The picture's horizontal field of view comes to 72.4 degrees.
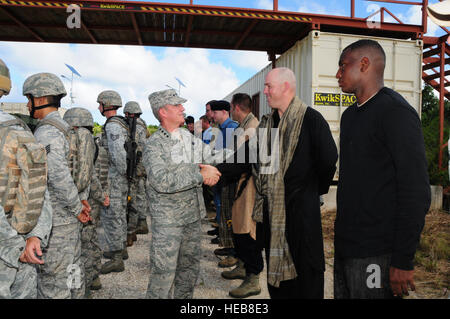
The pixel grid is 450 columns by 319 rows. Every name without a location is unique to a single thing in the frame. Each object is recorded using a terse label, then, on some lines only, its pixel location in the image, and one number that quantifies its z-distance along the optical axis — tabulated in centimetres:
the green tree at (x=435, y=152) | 744
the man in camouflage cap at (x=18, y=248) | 167
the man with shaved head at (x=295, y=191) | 221
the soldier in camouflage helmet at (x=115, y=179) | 439
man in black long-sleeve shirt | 157
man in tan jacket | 323
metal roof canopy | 623
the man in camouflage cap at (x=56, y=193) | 250
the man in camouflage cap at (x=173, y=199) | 252
